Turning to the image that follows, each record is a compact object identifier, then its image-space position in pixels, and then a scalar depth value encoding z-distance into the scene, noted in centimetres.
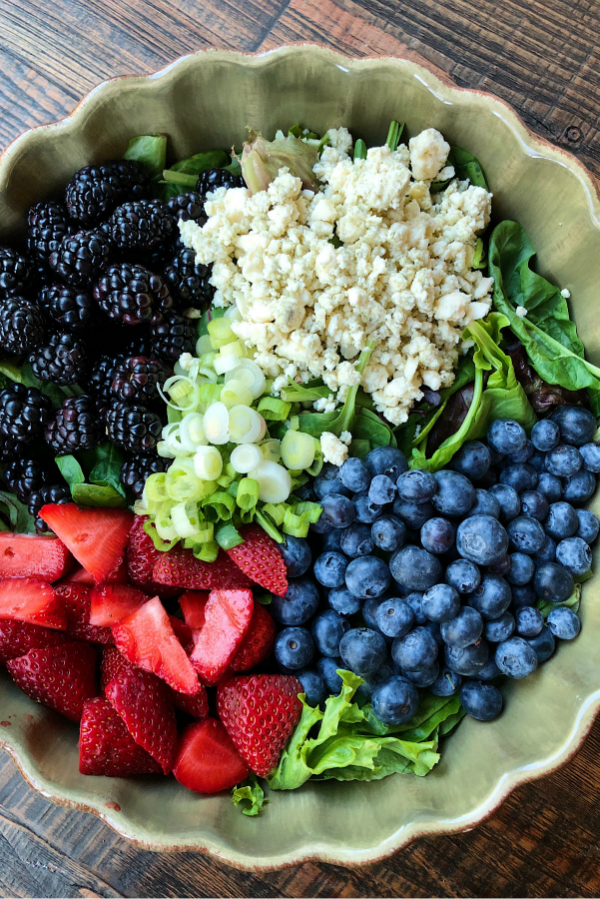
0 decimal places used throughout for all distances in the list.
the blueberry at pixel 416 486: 53
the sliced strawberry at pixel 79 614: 55
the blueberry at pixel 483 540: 53
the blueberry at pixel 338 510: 54
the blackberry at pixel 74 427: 54
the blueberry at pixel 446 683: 54
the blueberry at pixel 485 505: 54
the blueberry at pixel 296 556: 54
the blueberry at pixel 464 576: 53
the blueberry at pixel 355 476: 54
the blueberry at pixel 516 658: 53
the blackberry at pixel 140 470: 55
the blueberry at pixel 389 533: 53
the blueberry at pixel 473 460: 54
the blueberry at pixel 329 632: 54
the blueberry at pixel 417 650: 53
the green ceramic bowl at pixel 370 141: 51
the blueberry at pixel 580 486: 55
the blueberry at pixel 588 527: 54
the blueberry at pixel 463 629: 52
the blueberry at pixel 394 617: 53
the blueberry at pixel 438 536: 53
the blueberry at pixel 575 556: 54
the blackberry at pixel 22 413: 54
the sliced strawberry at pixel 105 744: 53
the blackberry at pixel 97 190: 54
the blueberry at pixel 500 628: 53
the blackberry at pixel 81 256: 53
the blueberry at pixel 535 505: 54
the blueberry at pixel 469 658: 53
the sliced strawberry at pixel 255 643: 54
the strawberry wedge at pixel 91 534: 54
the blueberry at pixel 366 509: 54
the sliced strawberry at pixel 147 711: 53
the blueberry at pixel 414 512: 54
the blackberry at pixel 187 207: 55
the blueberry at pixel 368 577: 53
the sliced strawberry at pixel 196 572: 54
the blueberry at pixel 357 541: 54
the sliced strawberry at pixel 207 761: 54
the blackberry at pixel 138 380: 54
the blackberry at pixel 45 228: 54
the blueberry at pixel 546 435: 55
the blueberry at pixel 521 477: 55
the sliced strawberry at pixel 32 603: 54
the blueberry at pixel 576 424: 55
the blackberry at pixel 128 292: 53
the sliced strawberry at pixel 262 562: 54
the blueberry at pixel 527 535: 54
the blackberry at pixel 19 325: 53
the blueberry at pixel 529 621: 53
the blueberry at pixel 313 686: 54
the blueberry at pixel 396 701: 53
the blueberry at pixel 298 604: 54
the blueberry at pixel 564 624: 53
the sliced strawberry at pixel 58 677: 53
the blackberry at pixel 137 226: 54
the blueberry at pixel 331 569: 54
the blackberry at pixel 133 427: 54
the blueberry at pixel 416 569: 53
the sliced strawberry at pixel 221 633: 54
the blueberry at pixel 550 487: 55
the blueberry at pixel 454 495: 53
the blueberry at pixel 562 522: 54
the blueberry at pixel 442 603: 52
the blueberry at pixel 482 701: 53
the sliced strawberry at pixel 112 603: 54
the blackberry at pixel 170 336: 55
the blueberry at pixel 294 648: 54
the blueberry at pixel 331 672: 55
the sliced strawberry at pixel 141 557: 55
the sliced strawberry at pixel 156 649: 54
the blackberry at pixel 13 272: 54
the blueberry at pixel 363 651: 53
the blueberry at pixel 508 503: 54
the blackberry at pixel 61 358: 54
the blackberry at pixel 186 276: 55
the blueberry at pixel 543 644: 54
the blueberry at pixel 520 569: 54
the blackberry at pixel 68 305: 54
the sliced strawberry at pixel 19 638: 54
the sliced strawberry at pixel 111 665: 54
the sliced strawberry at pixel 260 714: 53
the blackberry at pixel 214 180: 56
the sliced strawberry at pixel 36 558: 55
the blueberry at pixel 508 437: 55
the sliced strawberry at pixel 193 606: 55
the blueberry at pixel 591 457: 55
